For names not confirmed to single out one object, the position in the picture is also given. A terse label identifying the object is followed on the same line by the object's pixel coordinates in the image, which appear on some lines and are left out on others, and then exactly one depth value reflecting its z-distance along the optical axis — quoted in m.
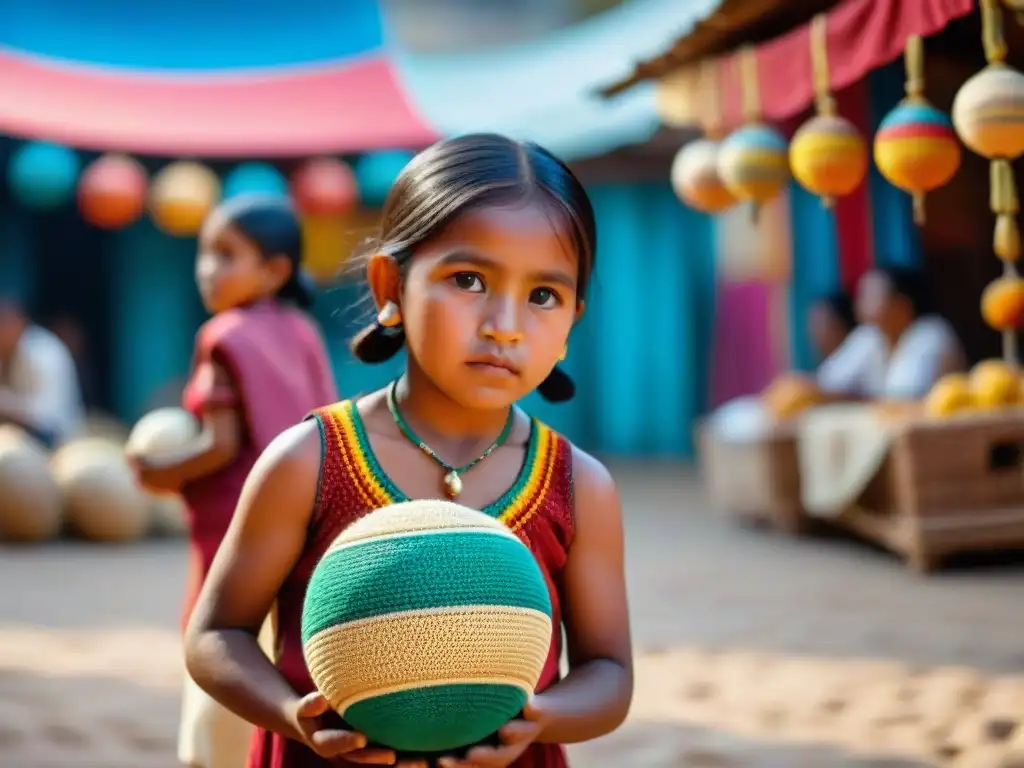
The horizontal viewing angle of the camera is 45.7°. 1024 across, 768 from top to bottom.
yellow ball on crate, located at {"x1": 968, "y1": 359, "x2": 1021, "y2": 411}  5.35
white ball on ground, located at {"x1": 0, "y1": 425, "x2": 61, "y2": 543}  6.55
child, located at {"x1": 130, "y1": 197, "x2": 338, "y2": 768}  2.38
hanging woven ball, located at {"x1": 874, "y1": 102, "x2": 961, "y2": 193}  2.85
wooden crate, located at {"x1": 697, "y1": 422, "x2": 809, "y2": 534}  6.44
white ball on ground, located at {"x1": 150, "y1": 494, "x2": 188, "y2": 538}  6.94
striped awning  9.09
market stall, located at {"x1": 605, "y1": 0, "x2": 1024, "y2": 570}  2.86
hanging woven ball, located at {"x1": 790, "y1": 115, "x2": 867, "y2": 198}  3.22
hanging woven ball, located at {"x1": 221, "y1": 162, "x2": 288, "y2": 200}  8.78
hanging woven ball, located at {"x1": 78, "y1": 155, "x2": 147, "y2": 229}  8.50
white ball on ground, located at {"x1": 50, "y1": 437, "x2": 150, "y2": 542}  6.70
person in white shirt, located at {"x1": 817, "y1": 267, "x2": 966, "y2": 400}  6.27
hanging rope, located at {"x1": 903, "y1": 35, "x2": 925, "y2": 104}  2.96
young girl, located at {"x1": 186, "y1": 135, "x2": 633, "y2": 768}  1.31
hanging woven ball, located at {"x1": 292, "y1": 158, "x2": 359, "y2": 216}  8.94
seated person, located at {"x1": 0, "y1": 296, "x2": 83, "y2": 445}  7.41
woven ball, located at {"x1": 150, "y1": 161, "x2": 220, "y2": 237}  8.59
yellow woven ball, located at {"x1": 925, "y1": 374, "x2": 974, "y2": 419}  5.37
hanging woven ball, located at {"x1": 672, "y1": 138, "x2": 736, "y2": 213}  3.86
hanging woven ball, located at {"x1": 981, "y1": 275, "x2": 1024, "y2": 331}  3.35
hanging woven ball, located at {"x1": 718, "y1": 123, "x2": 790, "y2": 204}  3.54
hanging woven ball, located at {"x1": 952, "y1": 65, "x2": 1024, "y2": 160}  2.51
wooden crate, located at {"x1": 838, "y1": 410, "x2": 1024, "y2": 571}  5.22
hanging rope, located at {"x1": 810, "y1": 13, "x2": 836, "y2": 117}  3.48
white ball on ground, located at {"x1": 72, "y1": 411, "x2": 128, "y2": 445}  8.09
